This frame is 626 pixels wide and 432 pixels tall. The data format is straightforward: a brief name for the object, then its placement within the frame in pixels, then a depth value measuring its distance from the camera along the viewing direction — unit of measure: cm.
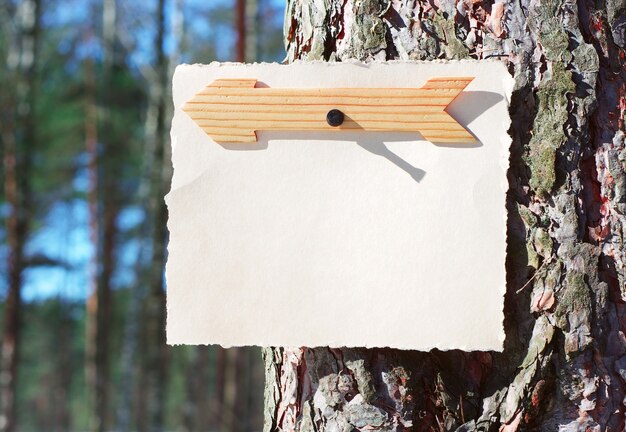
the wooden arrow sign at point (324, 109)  73
